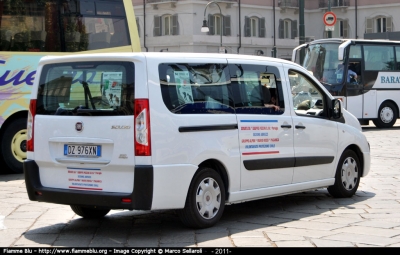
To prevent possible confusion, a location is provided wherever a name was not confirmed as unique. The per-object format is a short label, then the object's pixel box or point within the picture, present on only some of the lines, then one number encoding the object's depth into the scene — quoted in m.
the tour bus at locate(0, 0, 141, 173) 13.34
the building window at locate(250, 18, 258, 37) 68.31
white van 7.21
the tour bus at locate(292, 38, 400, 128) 26.77
